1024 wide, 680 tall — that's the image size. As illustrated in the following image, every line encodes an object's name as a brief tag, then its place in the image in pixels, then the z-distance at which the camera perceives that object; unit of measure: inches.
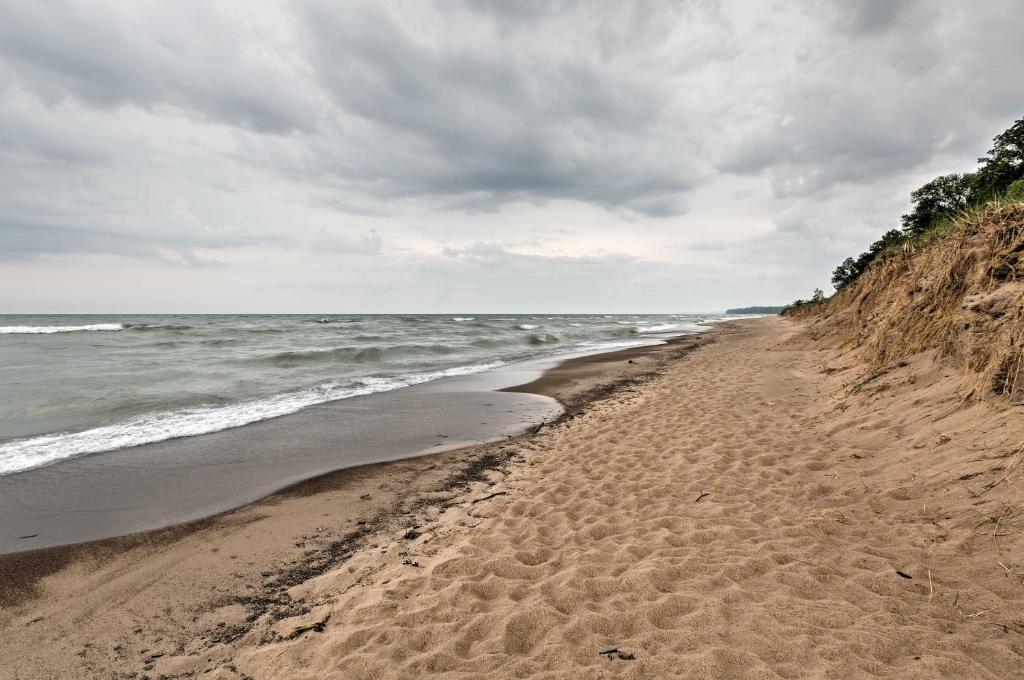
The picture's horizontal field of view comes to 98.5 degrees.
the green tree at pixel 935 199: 1127.6
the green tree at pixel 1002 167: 856.3
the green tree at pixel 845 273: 1873.9
